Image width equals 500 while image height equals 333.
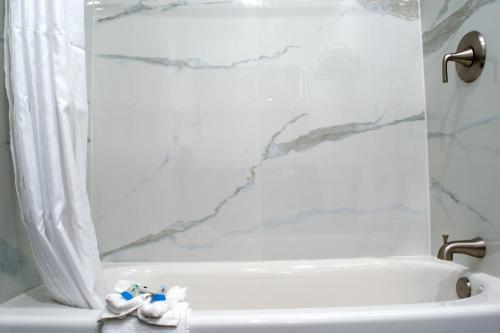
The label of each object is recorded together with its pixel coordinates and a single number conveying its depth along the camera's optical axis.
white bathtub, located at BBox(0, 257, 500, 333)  1.42
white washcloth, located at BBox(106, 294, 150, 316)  0.87
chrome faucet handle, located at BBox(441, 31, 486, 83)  1.31
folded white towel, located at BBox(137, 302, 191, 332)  0.84
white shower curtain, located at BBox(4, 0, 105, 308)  1.01
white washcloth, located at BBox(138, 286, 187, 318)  0.86
